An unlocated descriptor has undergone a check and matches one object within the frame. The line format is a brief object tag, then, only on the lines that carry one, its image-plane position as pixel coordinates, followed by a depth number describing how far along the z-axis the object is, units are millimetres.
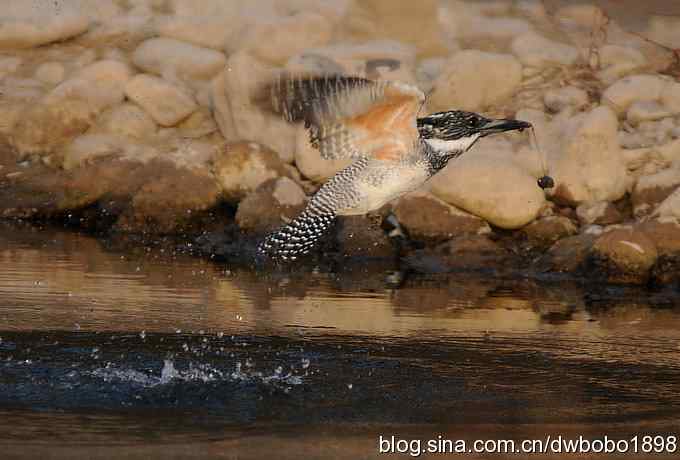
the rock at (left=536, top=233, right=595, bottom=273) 11688
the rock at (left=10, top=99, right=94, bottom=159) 14500
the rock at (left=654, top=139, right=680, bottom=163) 12750
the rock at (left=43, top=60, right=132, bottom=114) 14555
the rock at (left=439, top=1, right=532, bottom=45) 15242
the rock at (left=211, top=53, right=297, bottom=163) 13523
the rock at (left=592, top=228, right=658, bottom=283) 11375
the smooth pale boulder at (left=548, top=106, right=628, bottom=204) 12508
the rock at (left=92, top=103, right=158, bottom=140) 14328
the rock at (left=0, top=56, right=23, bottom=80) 15539
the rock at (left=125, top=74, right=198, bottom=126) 14438
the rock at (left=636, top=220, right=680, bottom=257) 11477
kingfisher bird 8070
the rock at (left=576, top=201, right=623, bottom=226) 12250
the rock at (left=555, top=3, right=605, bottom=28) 15242
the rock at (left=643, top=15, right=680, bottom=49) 14914
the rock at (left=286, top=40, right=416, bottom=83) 13711
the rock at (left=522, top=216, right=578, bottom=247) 12250
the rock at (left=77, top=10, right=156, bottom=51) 15688
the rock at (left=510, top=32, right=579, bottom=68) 14477
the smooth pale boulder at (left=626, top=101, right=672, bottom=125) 13289
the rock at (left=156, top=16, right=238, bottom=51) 15195
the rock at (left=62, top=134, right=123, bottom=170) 13898
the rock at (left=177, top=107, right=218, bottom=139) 14453
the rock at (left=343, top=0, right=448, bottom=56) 15117
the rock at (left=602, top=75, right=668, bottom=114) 13617
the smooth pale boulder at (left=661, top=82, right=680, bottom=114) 13375
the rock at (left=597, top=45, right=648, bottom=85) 14281
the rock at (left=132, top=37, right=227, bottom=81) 14820
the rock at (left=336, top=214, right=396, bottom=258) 12414
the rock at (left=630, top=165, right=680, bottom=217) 12273
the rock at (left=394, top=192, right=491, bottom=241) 12359
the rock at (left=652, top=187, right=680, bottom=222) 11586
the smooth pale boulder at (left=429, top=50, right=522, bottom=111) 13641
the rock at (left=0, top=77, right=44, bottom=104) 15047
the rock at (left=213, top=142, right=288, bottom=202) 13125
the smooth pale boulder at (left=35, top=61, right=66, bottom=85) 15398
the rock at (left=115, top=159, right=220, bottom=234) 13070
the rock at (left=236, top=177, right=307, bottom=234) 12469
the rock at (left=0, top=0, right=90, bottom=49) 15648
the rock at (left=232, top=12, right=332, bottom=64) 14383
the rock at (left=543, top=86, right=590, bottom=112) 13656
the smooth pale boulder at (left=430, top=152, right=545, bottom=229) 12273
